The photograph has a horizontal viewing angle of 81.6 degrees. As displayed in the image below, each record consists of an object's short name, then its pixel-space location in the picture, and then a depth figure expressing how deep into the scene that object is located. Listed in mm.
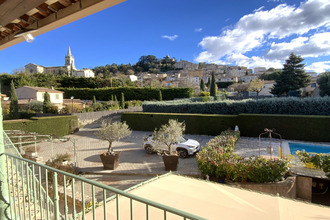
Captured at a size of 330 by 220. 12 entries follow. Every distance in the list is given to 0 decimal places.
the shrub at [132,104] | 28997
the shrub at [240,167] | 6109
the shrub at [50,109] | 21861
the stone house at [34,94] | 29100
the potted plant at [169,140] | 8016
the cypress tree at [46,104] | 21969
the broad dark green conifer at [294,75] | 37062
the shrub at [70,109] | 23273
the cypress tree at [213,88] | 34156
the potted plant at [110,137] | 8469
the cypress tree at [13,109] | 19781
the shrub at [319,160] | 6293
